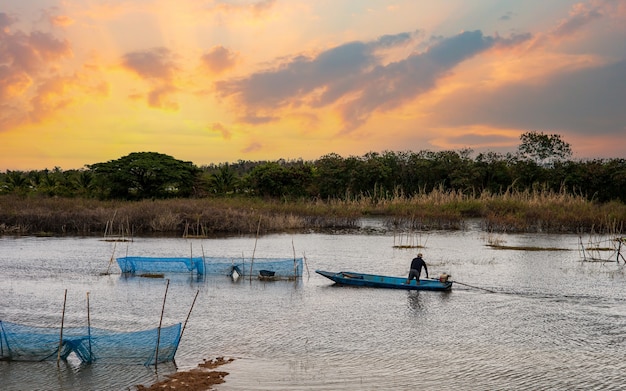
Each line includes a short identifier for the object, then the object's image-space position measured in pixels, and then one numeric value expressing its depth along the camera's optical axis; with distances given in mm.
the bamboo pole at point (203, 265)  26250
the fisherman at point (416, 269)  23641
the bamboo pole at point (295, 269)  25973
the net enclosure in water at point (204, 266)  26281
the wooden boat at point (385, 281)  23781
